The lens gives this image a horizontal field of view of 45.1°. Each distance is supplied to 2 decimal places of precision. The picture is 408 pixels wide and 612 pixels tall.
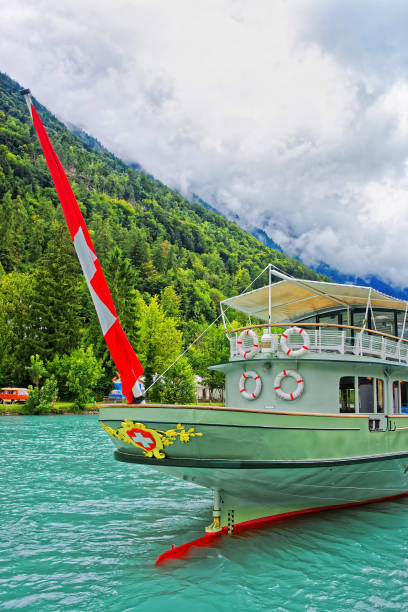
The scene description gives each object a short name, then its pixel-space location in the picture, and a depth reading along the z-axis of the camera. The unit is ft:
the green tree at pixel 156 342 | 189.98
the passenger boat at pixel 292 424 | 28.81
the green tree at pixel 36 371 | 154.30
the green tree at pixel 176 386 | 169.37
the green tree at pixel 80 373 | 156.04
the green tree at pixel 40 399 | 142.51
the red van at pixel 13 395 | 152.97
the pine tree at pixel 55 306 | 179.73
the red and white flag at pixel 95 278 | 25.90
